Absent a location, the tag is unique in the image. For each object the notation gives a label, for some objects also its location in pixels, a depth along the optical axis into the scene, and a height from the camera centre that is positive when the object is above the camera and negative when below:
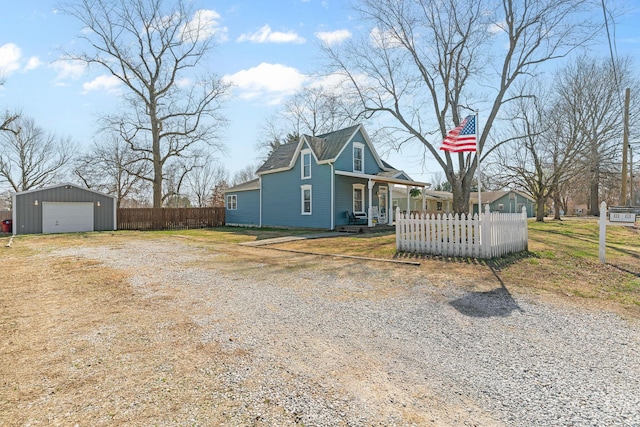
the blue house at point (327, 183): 18.27 +1.75
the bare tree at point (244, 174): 58.53 +6.92
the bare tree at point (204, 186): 52.28 +4.41
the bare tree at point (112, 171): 27.99 +3.95
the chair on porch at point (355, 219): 18.70 -0.40
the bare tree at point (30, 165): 35.00 +5.39
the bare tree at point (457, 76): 16.00 +7.23
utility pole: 12.49 +1.91
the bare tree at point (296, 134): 32.75 +8.58
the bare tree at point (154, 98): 24.67 +9.31
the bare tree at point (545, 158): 25.66 +4.58
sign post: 8.02 -0.44
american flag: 9.41 +2.17
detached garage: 18.25 +0.18
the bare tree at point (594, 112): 23.94 +7.66
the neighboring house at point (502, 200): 42.78 +1.55
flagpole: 8.98 +0.92
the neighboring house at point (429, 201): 35.34 +1.30
